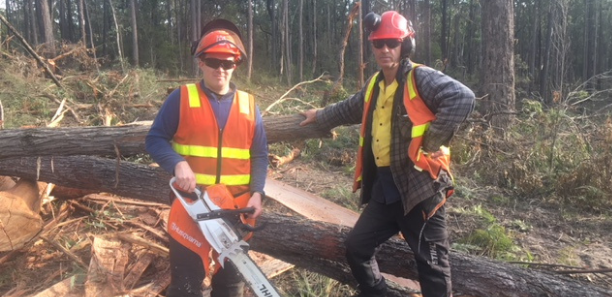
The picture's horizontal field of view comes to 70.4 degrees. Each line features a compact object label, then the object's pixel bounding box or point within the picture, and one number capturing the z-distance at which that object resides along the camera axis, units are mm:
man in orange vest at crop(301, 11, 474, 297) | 2514
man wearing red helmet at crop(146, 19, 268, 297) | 2352
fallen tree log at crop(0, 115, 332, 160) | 3627
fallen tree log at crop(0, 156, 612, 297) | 2803
